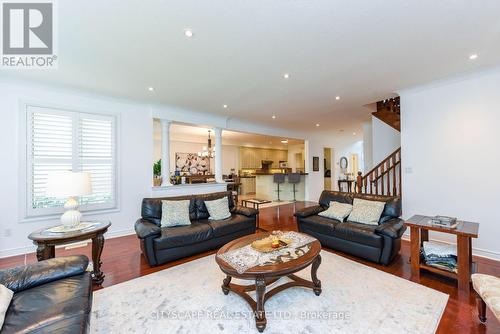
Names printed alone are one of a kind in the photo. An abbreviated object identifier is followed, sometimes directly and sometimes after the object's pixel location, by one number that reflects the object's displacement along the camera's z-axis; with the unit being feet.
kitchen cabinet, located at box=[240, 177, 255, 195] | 34.68
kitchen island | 24.84
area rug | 5.68
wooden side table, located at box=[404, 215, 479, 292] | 7.20
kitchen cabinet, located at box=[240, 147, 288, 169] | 36.06
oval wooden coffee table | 5.68
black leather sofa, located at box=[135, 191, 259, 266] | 9.36
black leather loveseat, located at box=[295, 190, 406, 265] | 9.08
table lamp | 7.55
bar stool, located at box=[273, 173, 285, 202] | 23.88
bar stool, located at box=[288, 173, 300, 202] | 24.08
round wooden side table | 6.97
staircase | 14.08
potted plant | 17.25
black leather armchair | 3.81
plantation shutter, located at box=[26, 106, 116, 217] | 11.28
